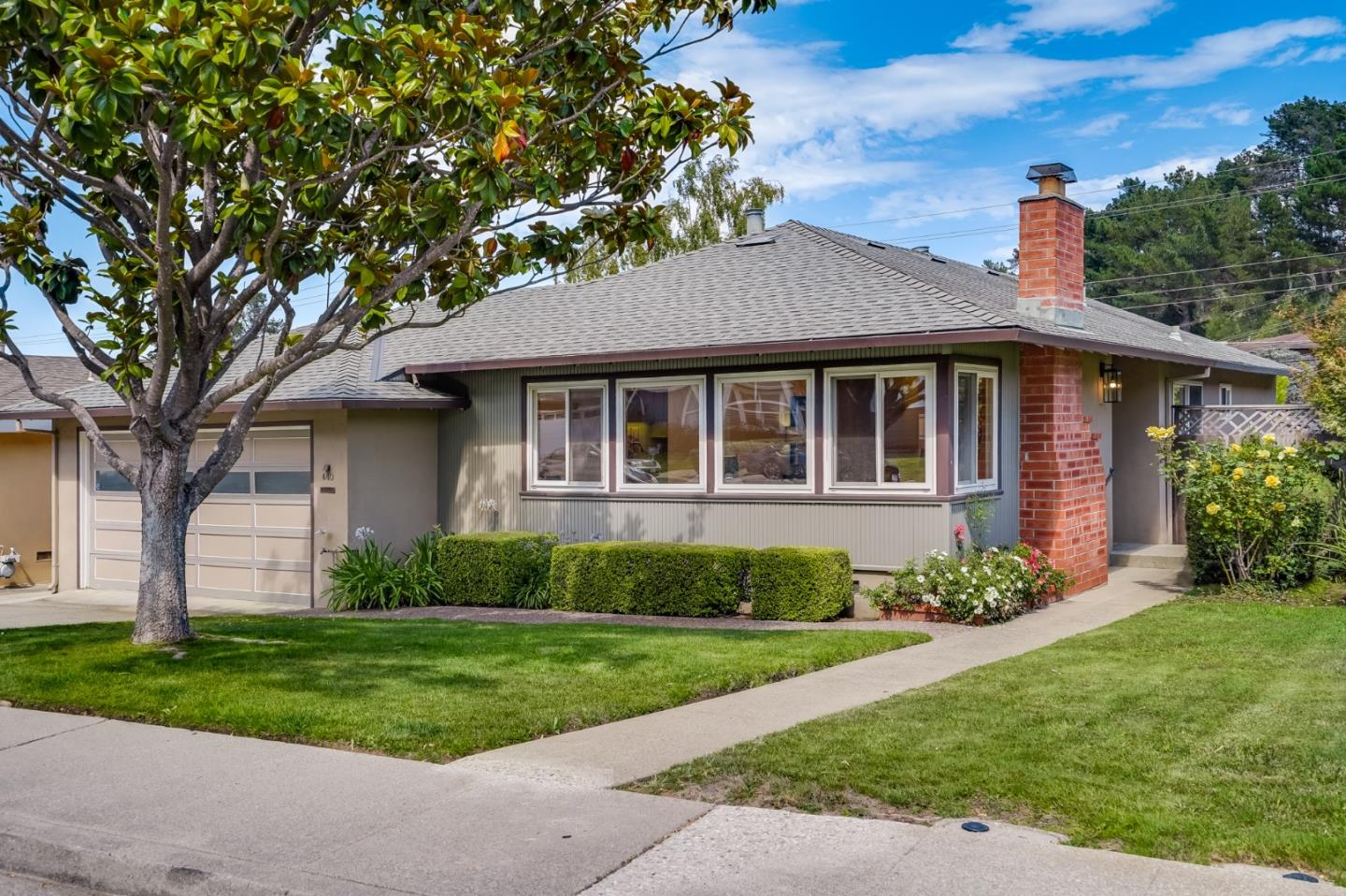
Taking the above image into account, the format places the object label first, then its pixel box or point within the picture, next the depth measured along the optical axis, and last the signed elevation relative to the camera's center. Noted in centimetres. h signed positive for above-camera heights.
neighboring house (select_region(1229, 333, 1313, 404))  2505 +269
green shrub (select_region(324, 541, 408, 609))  1464 -146
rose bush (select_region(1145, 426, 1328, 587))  1273 -50
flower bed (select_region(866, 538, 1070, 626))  1191 -129
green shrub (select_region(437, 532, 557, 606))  1426 -122
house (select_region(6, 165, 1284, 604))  1291 +49
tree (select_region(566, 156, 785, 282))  2952 +640
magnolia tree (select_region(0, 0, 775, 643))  794 +236
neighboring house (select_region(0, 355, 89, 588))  2045 -59
